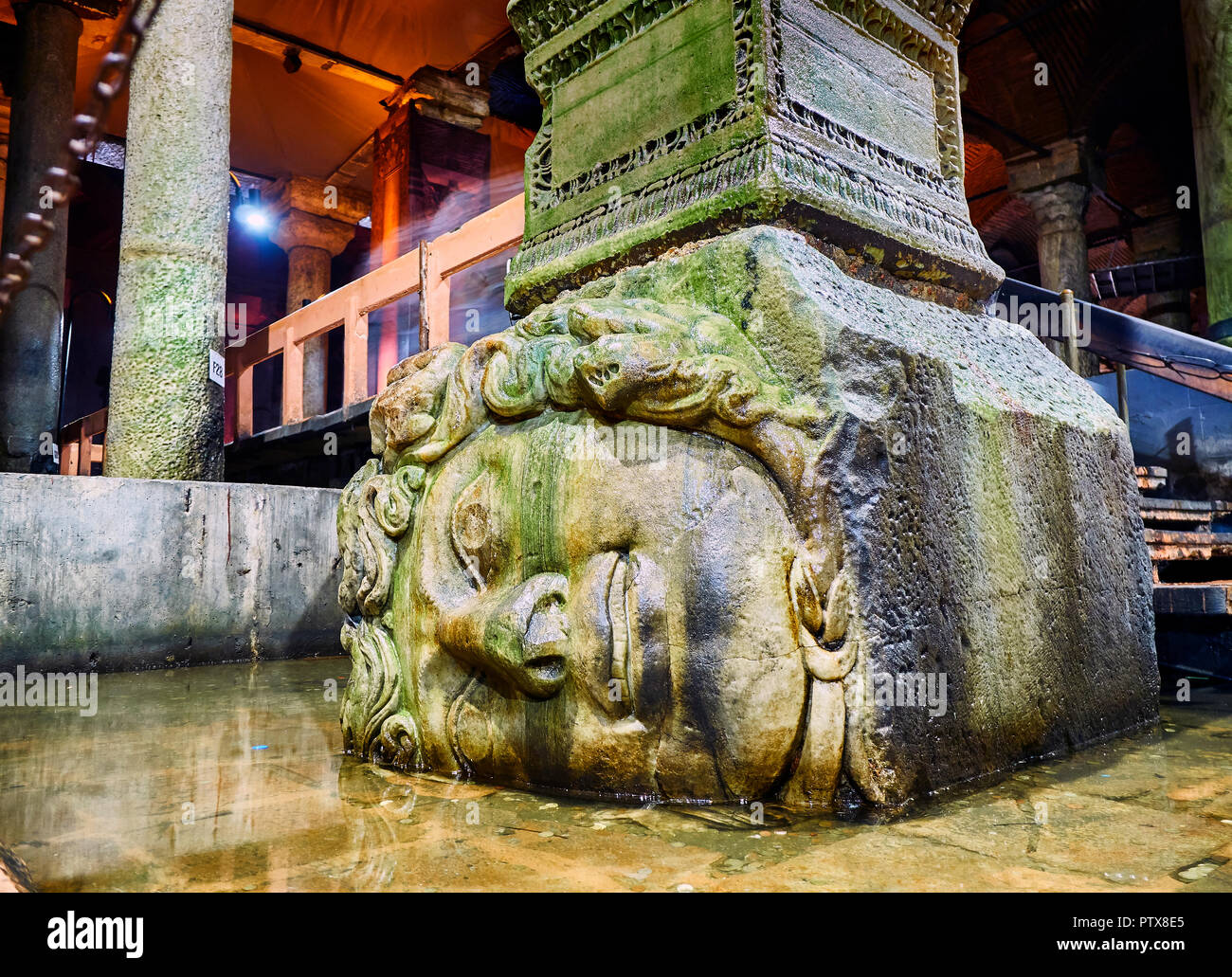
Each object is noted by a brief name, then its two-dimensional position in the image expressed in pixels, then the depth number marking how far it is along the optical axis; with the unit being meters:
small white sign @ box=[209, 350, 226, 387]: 4.94
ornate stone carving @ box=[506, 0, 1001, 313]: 2.19
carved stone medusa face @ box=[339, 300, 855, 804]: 1.73
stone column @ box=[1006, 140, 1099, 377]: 11.22
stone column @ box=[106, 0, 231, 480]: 4.75
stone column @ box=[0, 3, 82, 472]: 8.23
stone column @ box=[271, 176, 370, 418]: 12.71
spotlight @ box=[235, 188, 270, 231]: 13.98
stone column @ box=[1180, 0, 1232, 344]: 7.32
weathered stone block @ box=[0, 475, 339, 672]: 3.62
